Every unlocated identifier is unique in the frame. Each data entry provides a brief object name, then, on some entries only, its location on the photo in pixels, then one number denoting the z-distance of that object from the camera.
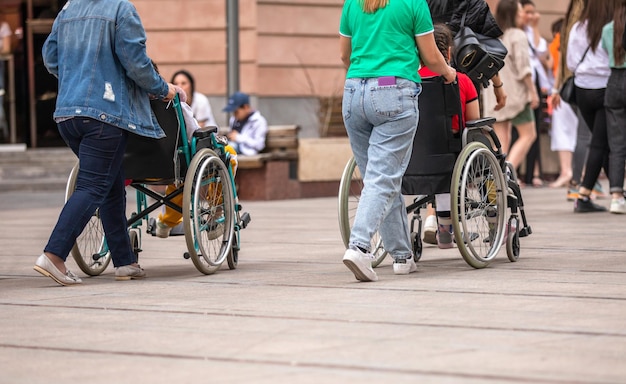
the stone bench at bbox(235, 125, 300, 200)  29.28
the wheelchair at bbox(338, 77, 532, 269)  14.23
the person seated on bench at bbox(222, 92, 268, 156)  29.05
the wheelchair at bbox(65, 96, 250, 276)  14.29
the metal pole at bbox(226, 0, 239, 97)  31.46
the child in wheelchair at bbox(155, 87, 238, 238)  15.00
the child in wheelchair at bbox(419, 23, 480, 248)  14.58
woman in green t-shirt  13.45
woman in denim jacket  13.75
